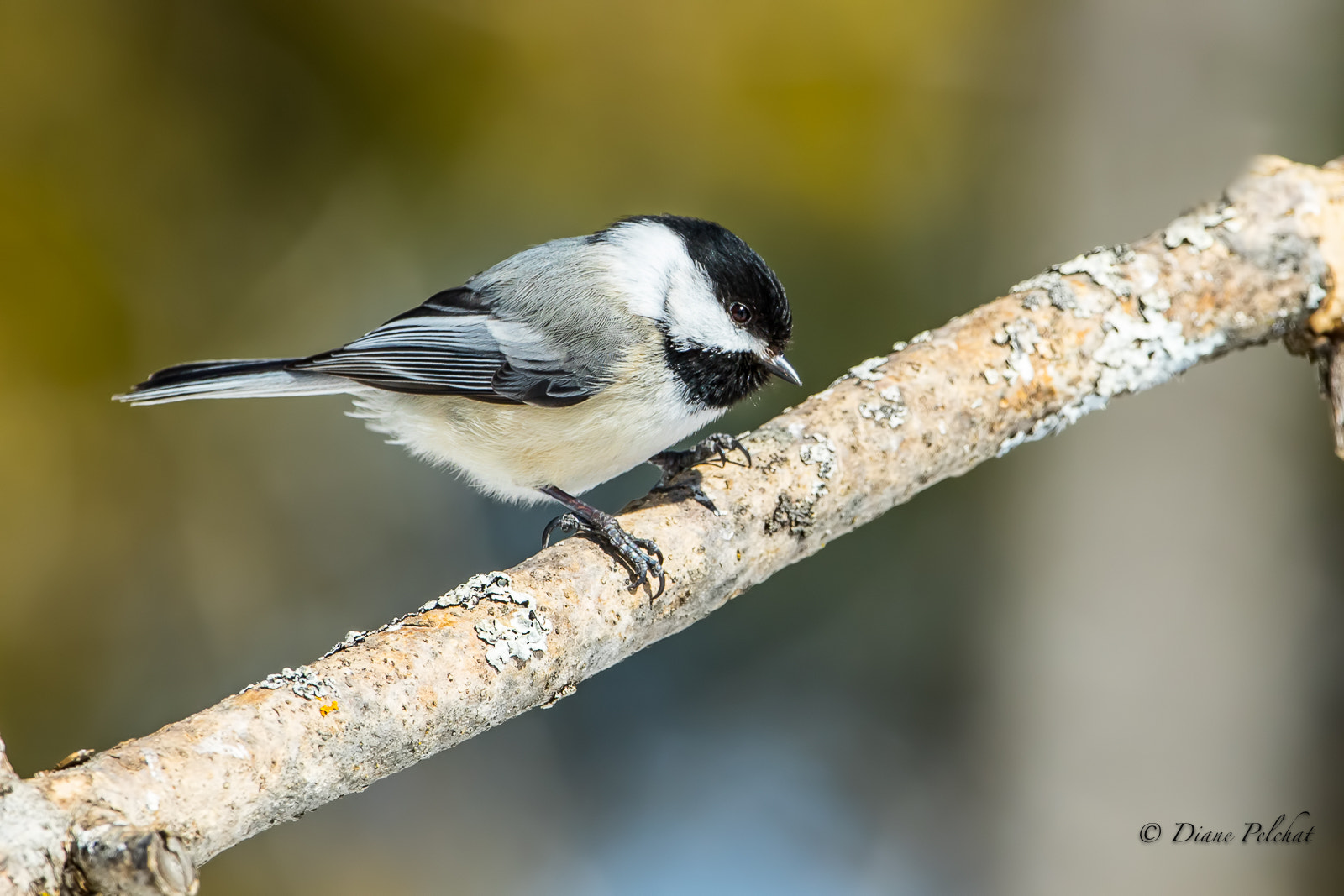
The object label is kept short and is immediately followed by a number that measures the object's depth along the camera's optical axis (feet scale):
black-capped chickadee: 14.30
